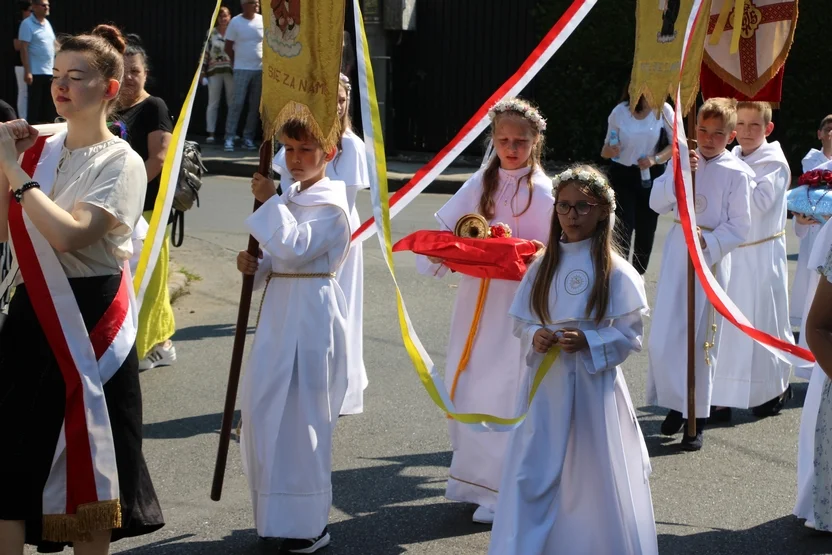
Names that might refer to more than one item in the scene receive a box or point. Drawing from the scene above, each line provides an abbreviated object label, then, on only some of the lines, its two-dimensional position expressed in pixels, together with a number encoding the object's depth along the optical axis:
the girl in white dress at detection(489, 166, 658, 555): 4.40
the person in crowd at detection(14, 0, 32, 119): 17.48
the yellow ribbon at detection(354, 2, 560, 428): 4.37
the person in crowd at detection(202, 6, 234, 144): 17.22
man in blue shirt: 16.75
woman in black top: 6.94
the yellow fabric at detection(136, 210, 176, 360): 7.37
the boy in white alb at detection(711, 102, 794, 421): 7.00
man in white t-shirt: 16.64
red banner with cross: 6.55
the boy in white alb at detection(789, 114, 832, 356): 8.40
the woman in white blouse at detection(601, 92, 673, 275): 10.57
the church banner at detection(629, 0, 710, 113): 5.80
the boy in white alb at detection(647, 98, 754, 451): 6.44
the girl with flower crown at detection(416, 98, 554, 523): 5.37
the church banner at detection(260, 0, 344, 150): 4.57
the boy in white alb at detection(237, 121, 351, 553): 4.74
